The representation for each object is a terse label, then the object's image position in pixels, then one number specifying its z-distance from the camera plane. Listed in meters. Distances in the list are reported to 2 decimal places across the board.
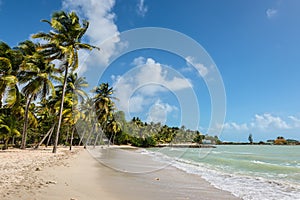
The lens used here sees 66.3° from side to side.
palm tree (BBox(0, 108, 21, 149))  21.06
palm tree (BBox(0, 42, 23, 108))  16.88
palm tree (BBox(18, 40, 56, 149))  20.48
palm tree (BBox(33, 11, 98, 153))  18.39
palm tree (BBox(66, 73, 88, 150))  27.54
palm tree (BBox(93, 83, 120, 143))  35.31
